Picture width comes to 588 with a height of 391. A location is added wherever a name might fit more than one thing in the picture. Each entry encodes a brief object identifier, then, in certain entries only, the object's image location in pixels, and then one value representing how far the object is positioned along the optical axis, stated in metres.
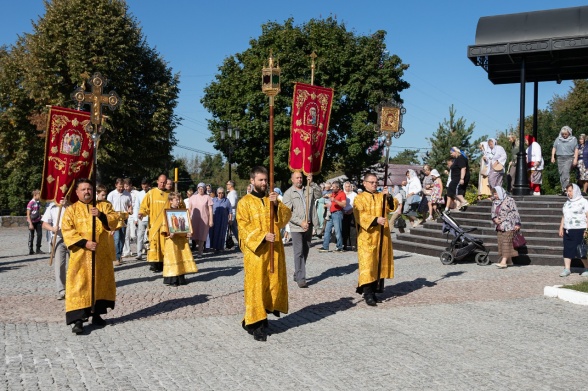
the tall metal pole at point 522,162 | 18.41
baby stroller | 14.54
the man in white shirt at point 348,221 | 17.94
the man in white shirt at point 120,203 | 15.28
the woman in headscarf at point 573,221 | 12.06
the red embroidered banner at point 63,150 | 12.06
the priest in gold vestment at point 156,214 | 12.91
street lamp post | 29.23
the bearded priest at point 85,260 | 7.93
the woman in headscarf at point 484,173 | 18.41
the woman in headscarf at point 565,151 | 18.47
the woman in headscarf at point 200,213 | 16.79
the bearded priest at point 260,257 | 7.54
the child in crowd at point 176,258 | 11.73
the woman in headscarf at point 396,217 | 19.45
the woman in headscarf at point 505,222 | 13.83
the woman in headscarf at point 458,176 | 18.48
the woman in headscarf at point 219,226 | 18.20
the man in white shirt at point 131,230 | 16.69
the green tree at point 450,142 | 42.12
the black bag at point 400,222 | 20.60
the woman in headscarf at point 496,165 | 17.97
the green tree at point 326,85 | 39.09
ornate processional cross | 9.17
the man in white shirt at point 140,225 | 15.98
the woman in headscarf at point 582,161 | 17.69
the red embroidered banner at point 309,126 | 12.00
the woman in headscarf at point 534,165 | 19.56
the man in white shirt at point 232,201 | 19.12
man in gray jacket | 11.30
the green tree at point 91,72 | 32.19
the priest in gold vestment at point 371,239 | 9.59
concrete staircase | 14.60
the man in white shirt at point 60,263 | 10.29
